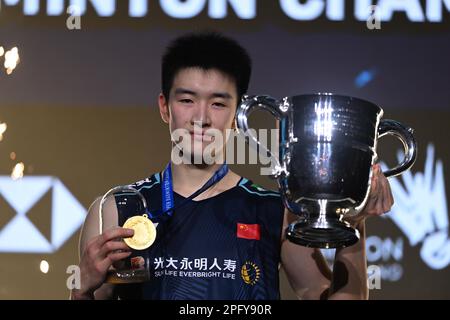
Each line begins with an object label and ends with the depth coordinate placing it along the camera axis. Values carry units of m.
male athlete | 5.14
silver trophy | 4.90
